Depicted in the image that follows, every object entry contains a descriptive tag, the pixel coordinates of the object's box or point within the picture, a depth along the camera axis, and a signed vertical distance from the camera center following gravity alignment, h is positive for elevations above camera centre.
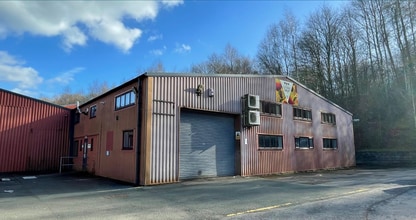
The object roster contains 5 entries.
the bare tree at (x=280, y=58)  37.72 +11.49
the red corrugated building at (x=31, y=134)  19.64 +1.01
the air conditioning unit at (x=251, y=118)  16.00 +1.51
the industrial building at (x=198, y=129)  12.89 +0.95
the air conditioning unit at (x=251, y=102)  16.19 +2.43
